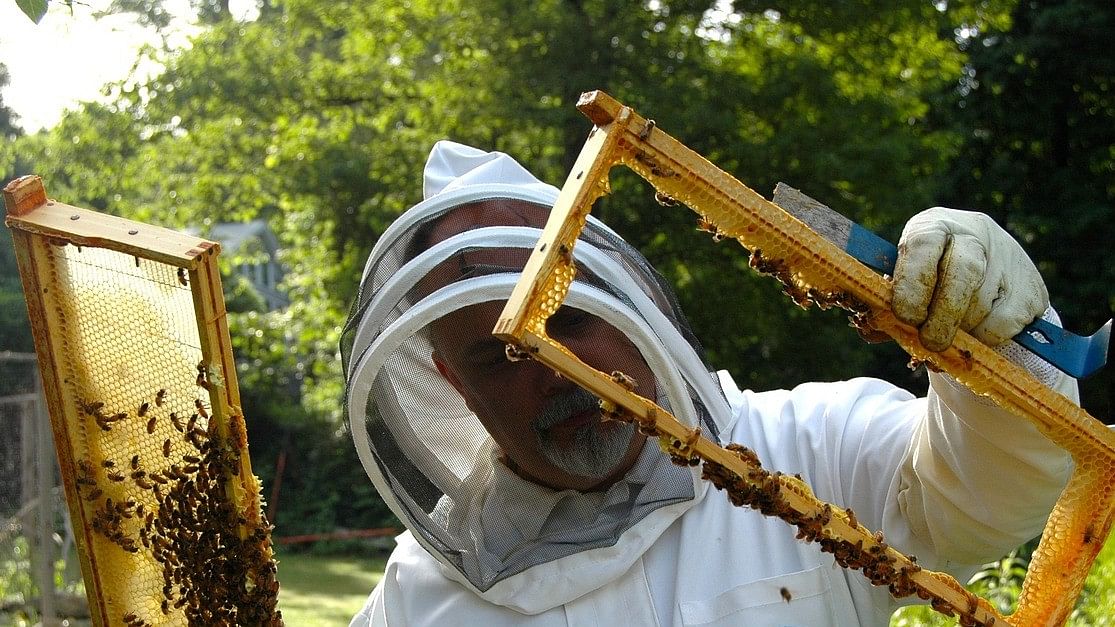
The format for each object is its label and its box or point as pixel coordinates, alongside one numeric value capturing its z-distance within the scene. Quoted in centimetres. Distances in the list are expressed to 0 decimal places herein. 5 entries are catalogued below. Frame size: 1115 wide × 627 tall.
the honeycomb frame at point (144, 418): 231
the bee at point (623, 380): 181
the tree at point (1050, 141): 1535
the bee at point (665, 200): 201
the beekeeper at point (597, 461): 247
